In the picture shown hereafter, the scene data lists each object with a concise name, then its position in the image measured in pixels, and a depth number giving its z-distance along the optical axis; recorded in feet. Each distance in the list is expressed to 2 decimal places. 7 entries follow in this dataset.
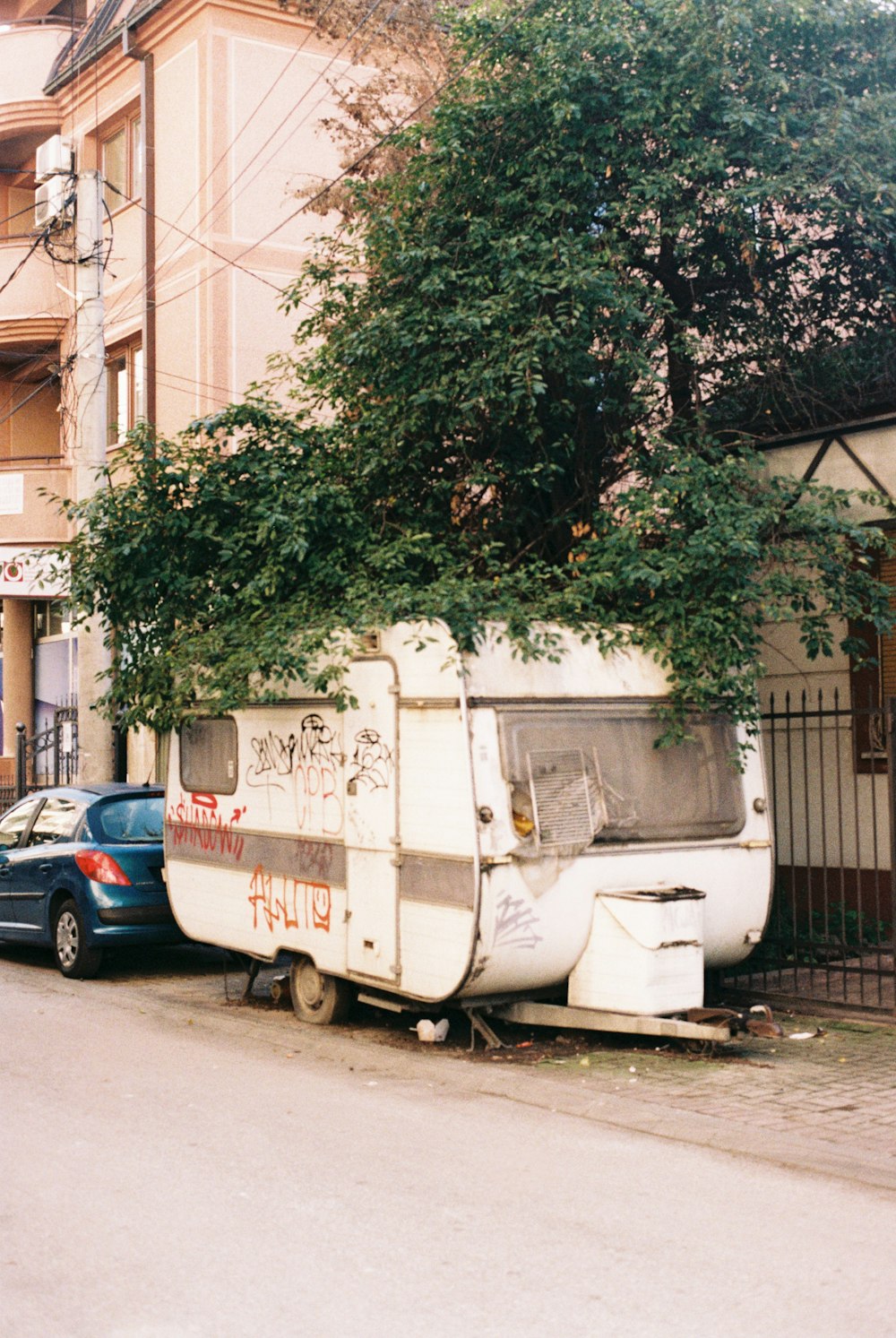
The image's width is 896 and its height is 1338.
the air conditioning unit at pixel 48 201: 65.44
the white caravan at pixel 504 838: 26.91
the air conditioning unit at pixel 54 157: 68.09
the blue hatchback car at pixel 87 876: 38.45
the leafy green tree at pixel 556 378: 31.22
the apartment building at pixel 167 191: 67.46
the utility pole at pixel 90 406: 48.73
